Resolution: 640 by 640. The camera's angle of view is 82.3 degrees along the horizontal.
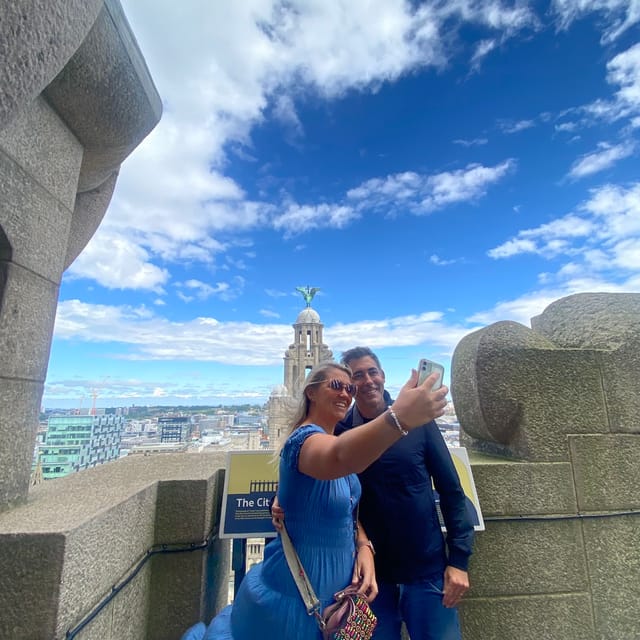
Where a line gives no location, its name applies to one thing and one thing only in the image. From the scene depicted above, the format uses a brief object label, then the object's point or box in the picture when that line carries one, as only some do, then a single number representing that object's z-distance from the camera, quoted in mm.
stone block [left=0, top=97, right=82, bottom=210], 1628
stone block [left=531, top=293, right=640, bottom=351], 2420
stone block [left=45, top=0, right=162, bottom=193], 1769
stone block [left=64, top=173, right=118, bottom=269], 2414
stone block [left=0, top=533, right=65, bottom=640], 1256
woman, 1137
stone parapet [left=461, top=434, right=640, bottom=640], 2135
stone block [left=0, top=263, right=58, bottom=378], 1595
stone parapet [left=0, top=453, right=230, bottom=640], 1266
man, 1653
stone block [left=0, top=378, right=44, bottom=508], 1556
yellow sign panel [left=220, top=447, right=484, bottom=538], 2059
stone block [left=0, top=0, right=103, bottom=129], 1020
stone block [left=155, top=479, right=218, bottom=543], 2018
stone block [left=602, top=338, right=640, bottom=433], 2305
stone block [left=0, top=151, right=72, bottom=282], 1584
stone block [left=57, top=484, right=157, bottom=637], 1315
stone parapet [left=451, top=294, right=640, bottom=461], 2285
